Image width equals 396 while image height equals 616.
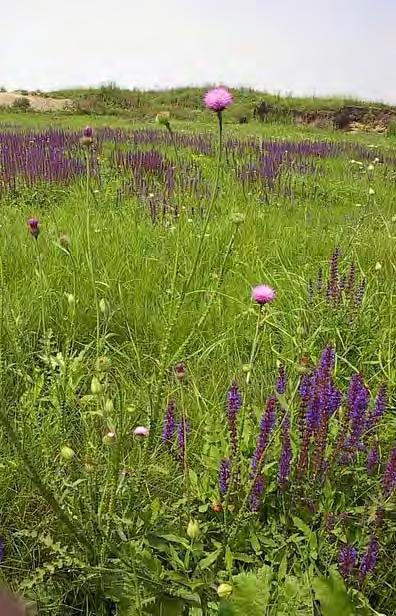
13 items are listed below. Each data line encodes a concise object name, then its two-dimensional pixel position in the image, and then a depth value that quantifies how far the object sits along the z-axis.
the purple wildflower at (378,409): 1.73
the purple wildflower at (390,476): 1.48
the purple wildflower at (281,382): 1.75
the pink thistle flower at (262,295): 1.48
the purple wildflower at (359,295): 2.73
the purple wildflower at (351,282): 2.74
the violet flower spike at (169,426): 1.71
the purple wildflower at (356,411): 1.69
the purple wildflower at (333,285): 2.66
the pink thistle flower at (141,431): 1.45
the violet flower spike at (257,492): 1.54
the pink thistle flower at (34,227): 1.84
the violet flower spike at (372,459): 1.66
